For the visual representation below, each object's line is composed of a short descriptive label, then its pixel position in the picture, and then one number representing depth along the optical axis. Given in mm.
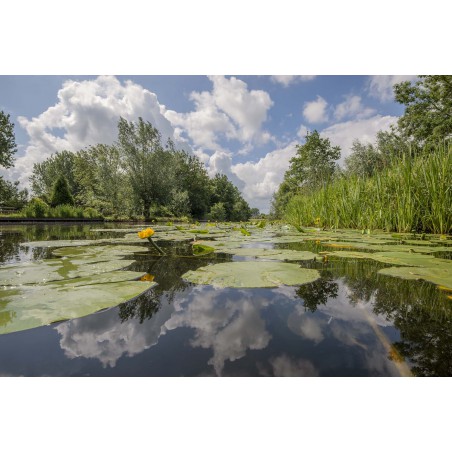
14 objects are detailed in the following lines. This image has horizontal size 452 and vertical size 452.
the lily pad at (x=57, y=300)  654
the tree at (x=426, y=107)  12812
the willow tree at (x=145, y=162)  17328
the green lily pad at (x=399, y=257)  1354
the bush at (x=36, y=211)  10500
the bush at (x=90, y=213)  12562
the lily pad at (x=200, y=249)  1740
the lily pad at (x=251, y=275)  1026
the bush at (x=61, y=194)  17281
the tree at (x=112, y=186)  17189
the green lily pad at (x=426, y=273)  1015
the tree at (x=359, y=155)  21928
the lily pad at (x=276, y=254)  1647
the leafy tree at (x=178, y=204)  19289
